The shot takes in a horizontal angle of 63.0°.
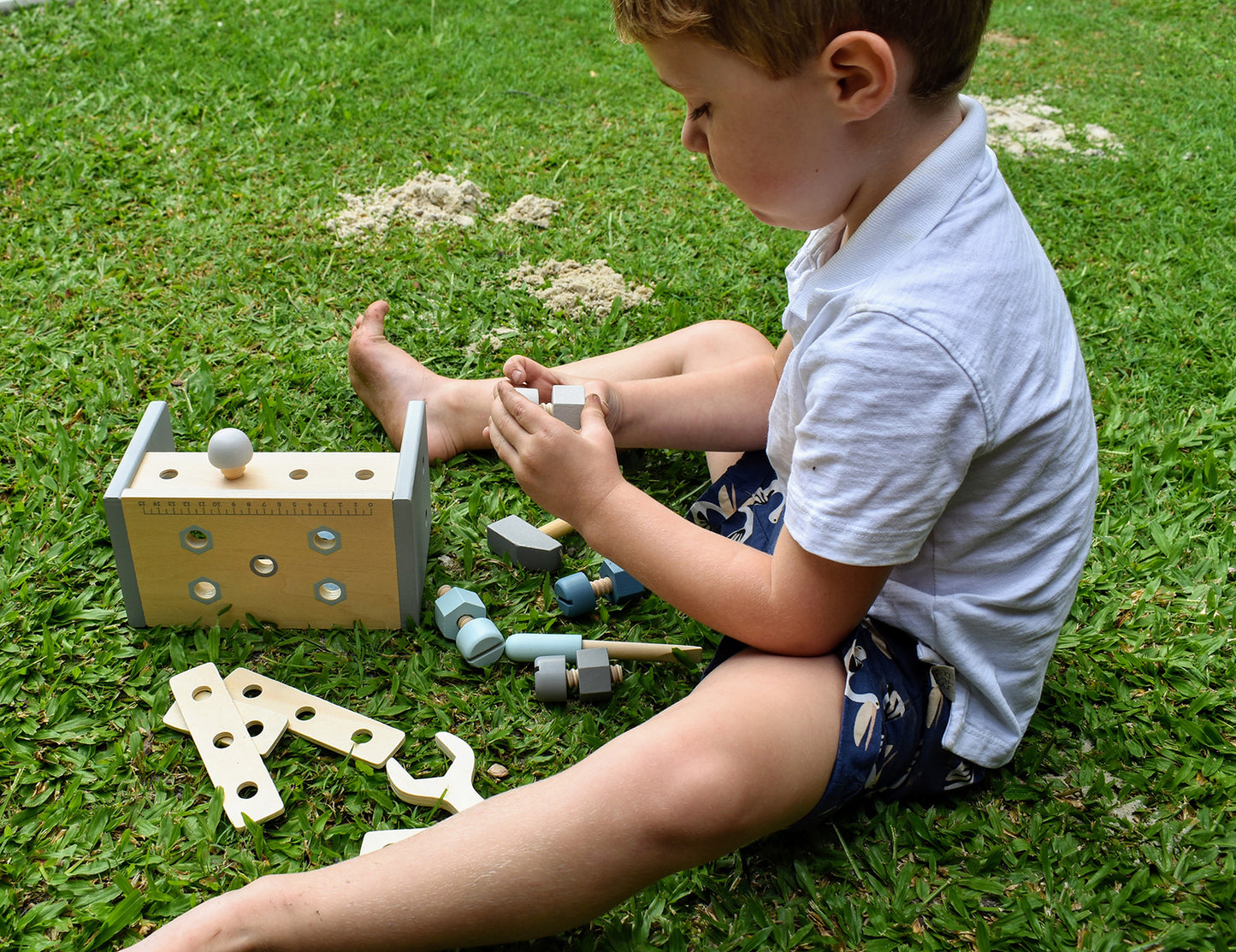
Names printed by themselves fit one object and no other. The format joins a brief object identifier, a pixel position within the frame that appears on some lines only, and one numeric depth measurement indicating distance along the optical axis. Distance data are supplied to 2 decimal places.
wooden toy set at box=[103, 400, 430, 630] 1.56
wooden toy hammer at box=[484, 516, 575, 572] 1.83
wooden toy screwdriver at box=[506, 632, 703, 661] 1.66
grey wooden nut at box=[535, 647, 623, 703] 1.59
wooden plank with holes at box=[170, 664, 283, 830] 1.41
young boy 1.14
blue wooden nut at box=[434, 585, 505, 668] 1.64
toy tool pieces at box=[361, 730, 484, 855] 1.44
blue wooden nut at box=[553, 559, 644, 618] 1.76
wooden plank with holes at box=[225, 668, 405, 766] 1.50
